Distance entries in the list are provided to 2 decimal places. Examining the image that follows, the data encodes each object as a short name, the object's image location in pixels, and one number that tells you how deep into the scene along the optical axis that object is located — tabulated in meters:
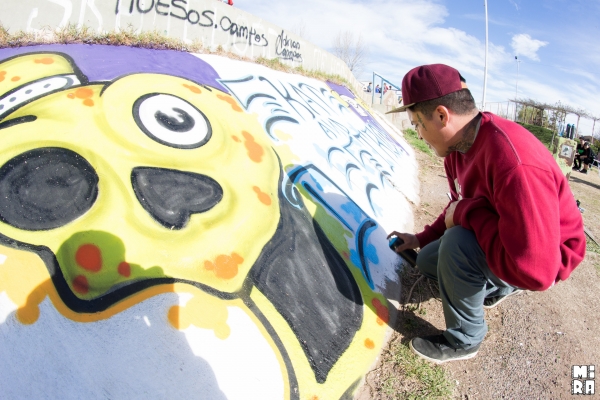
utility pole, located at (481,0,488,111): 23.62
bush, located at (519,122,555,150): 26.08
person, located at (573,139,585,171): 16.50
